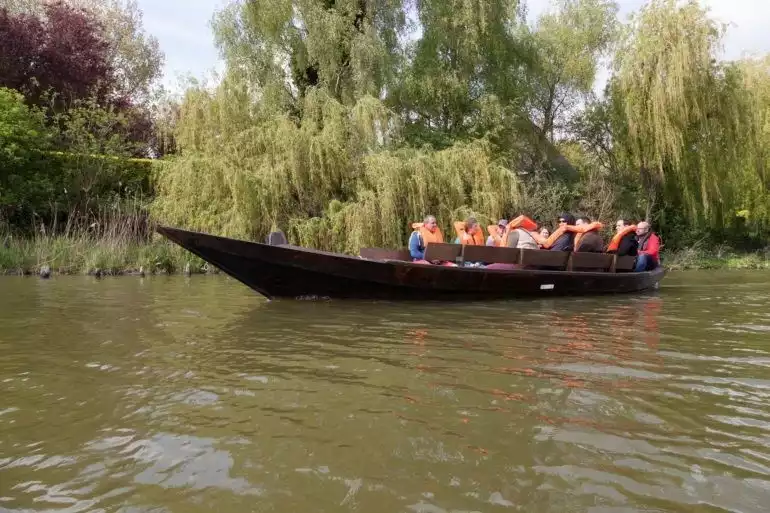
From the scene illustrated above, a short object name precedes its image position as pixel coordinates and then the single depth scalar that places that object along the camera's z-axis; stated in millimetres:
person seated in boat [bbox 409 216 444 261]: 10086
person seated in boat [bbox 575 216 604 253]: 10203
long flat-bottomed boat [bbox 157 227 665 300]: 8039
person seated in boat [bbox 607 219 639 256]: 10930
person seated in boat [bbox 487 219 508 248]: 11077
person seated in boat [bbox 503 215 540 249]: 10125
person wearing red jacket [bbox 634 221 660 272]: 11461
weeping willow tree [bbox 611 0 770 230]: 17391
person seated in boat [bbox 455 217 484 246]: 10594
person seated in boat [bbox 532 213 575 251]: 10078
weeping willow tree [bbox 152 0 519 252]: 13289
